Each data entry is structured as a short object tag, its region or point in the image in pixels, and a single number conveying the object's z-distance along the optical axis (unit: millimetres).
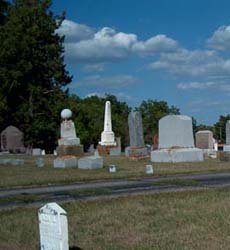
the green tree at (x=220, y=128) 116000
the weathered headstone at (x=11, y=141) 54438
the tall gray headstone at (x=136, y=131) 34250
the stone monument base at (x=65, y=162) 26105
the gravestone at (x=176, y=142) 28266
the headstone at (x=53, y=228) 6875
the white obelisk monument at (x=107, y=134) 48438
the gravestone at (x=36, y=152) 50656
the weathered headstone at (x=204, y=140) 41594
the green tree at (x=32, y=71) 60438
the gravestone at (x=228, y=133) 38722
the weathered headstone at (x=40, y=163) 27934
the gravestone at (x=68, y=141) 35062
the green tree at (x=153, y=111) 99125
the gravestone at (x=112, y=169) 22094
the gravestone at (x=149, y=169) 20994
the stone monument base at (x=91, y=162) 24375
